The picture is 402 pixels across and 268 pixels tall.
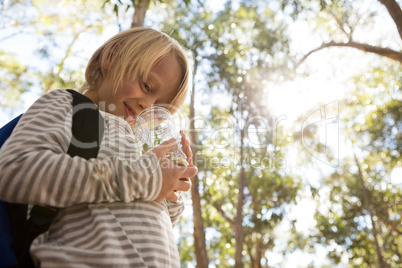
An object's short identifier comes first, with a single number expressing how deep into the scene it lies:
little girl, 0.83
